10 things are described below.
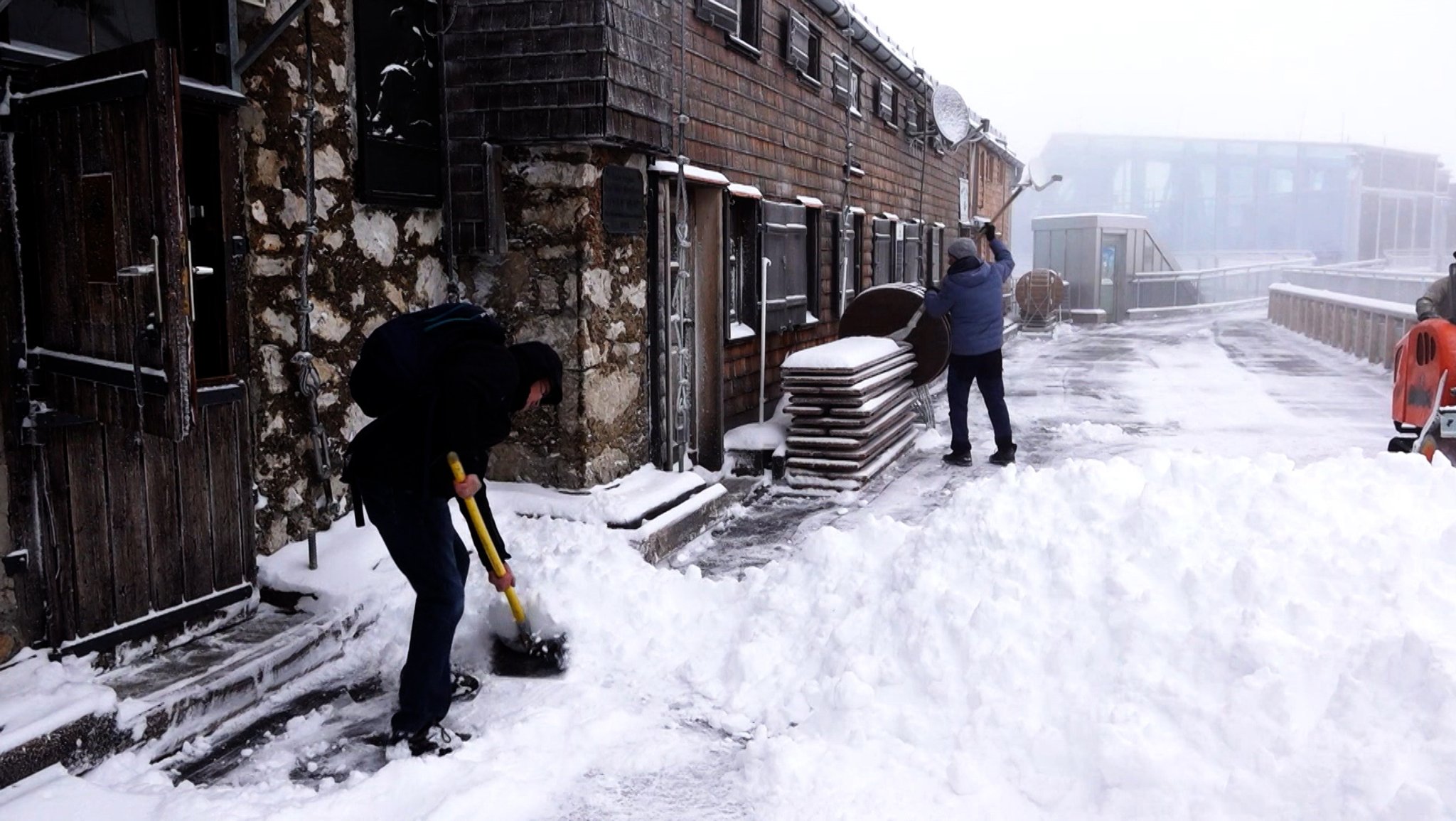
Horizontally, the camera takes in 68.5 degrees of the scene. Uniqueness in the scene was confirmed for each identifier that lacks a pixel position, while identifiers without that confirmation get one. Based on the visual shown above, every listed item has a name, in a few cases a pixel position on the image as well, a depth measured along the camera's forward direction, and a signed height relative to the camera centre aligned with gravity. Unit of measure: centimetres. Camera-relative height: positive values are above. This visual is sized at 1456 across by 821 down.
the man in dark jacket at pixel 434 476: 392 -69
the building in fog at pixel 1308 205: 8725 +760
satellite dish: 1742 +281
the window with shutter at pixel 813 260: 1262 +33
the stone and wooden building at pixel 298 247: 405 +25
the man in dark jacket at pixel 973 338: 995 -47
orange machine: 862 -90
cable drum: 2980 -22
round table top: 1105 -36
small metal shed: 3550 +89
